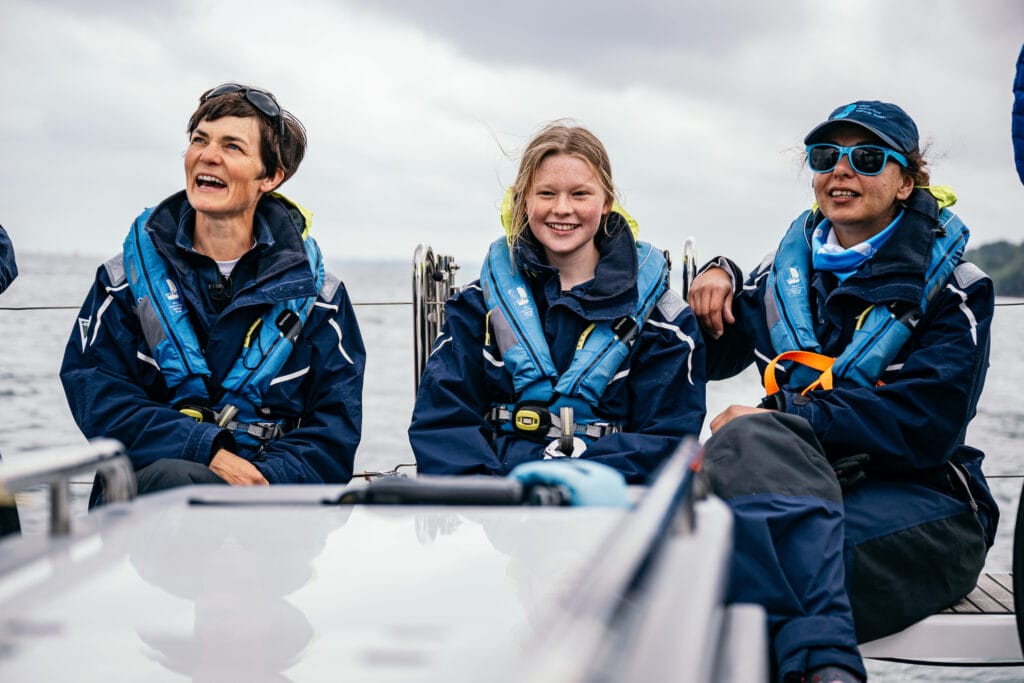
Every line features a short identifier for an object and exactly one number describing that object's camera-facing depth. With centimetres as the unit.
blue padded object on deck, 129
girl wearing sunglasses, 217
